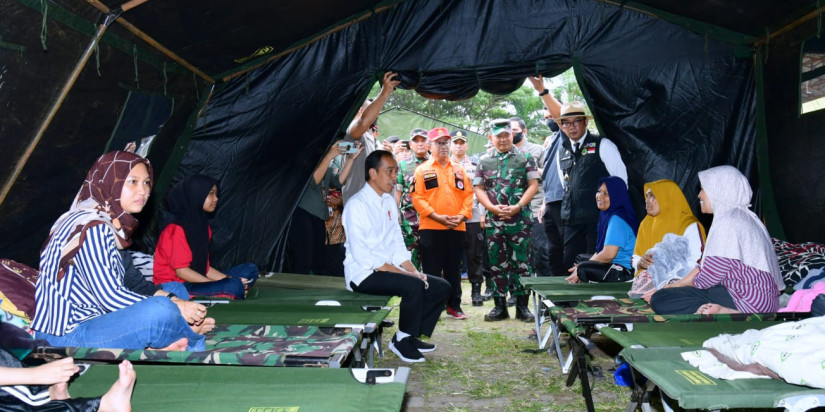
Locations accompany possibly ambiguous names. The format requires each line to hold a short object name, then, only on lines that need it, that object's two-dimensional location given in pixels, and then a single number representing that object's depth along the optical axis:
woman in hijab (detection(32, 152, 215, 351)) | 2.39
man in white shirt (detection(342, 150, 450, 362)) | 4.15
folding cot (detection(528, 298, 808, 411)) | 3.07
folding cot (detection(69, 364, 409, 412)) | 2.04
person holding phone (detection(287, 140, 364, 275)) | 5.26
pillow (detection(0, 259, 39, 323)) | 2.77
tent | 4.32
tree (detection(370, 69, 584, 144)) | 16.72
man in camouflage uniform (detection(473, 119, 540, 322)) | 5.68
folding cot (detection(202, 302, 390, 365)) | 3.27
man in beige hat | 4.88
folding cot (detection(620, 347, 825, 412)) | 1.92
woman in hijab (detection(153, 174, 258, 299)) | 4.02
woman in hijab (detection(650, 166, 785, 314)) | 3.16
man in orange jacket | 5.69
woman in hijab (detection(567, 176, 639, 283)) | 4.50
